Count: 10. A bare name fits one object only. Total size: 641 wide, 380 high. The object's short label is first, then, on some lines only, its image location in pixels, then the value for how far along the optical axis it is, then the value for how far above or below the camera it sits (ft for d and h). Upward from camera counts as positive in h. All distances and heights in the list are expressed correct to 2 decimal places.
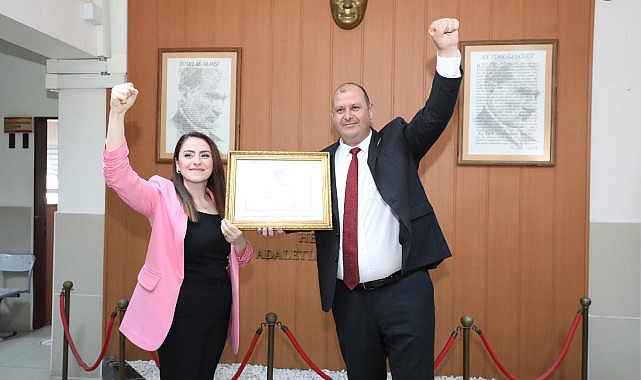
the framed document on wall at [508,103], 10.87 +1.89
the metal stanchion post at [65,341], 10.13 -3.40
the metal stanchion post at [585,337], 9.36 -2.90
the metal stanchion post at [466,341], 8.13 -2.60
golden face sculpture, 11.10 +3.95
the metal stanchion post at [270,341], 8.34 -2.68
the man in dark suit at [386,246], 6.68 -0.85
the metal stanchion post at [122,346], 8.93 -3.03
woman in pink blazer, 6.46 -1.07
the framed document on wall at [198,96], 11.65 +2.06
